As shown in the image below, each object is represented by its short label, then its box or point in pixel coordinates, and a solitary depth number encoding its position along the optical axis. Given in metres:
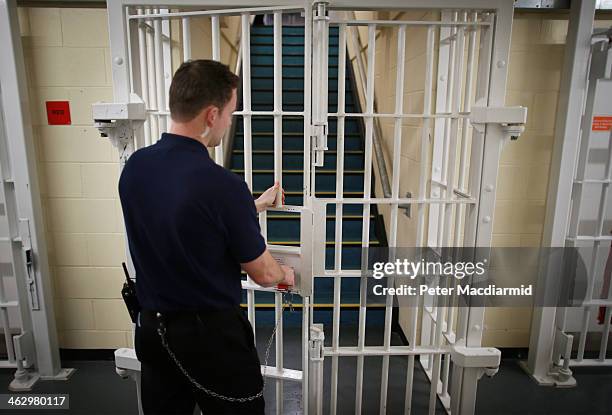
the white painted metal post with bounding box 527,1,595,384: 2.25
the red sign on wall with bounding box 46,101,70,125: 2.43
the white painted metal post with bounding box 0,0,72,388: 2.21
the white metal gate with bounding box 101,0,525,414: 1.55
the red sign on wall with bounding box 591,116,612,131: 2.42
